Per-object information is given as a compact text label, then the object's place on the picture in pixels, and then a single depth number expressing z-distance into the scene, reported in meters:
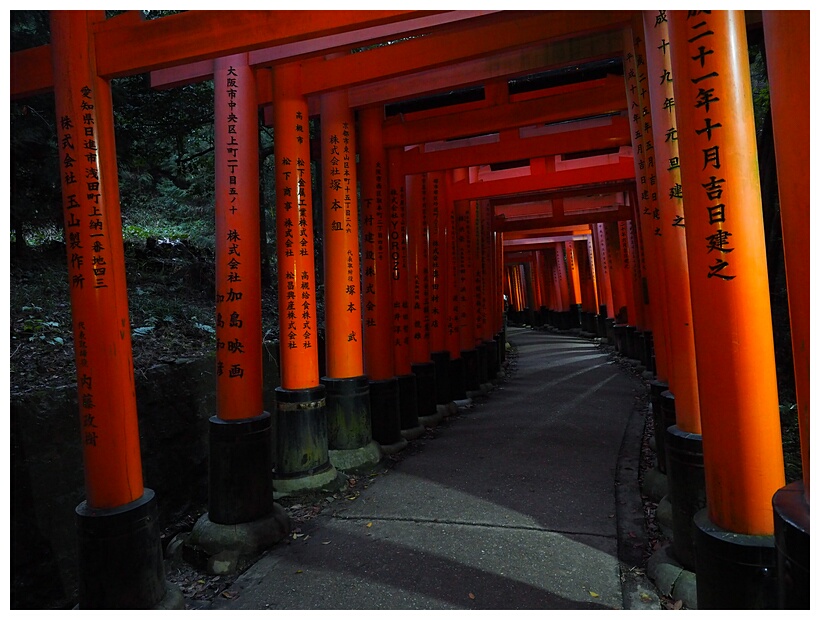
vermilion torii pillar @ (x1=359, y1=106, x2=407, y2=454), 6.45
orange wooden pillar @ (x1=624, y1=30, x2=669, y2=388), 4.16
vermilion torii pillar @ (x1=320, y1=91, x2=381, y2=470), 5.79
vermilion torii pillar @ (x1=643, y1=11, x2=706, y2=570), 3.16
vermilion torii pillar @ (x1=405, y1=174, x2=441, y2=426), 7.86
